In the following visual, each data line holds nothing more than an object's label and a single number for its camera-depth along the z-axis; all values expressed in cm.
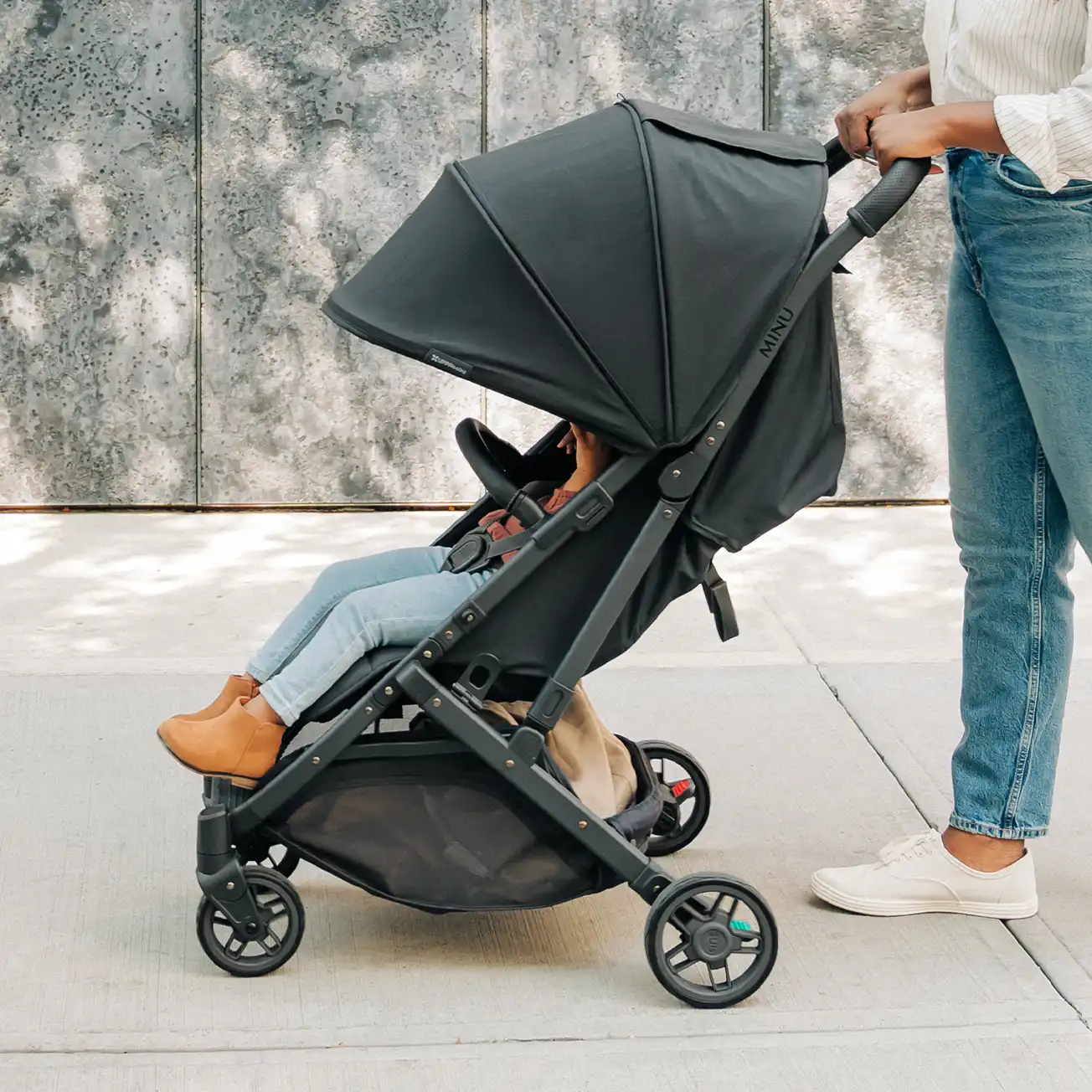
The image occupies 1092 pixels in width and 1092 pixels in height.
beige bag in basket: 572
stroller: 506
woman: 517
